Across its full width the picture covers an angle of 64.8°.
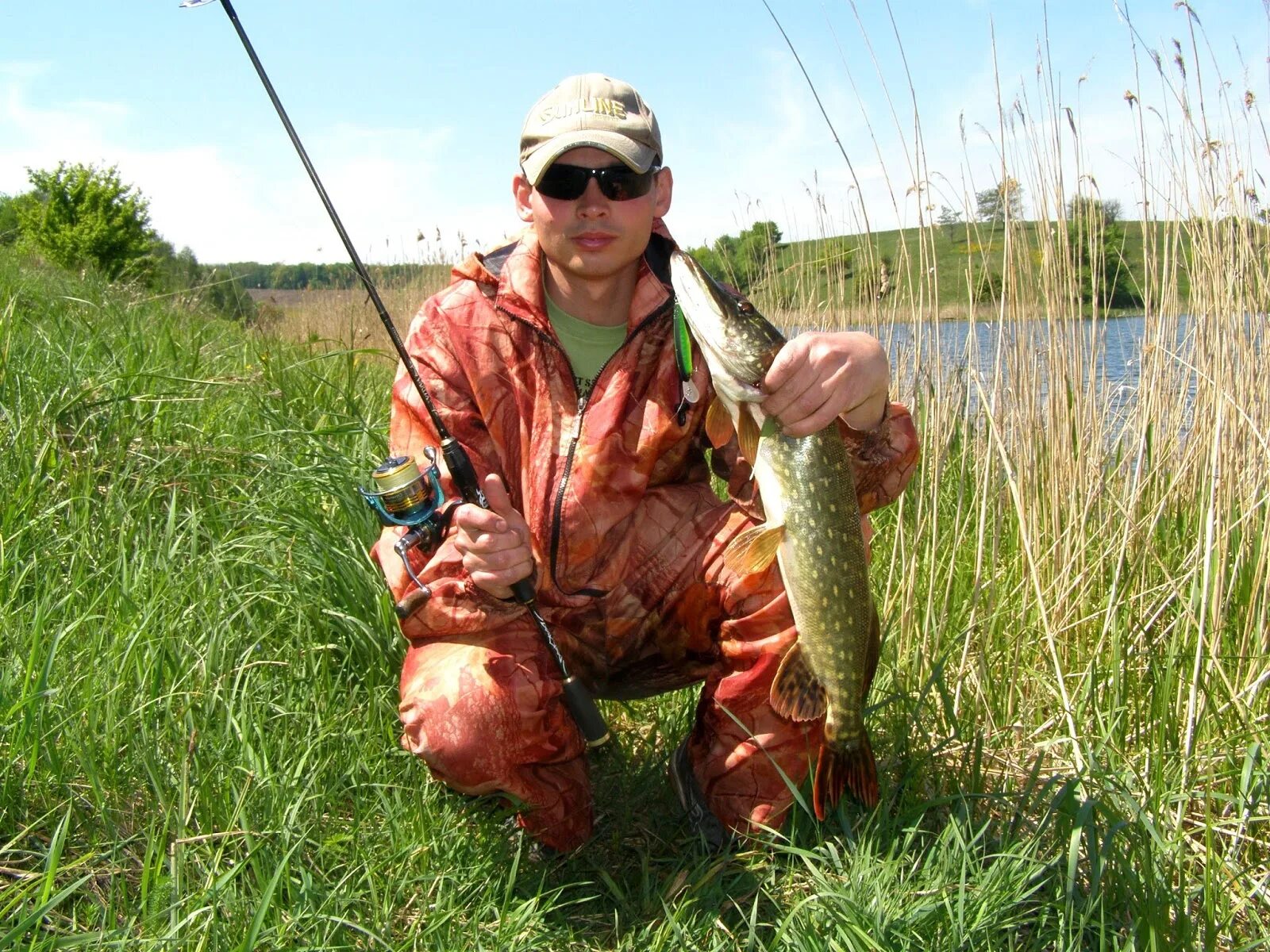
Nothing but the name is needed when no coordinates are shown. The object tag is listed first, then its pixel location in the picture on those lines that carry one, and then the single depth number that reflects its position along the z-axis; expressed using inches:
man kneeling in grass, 93.7
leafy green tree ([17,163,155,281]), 1360.7
